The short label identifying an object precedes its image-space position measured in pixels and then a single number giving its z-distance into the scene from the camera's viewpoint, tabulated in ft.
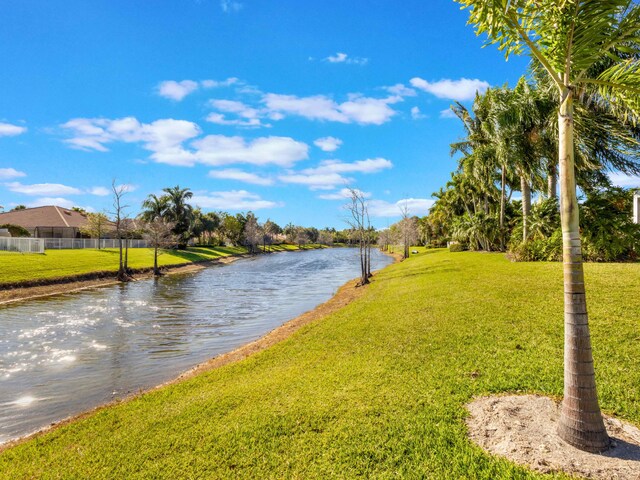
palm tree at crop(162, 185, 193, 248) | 202.59
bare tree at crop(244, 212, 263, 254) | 286.46
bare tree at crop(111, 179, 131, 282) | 108.37
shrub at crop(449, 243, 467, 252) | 134.31
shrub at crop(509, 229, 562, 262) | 66.33
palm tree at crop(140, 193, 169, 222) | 199.52
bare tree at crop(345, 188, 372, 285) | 91.50
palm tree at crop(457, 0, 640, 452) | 13.78
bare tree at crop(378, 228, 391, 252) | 322.73
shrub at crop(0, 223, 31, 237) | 150.90
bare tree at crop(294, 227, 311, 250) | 451.94
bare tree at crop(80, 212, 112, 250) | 170.40
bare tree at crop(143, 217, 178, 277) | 127.45
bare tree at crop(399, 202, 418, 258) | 165.19
